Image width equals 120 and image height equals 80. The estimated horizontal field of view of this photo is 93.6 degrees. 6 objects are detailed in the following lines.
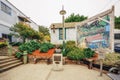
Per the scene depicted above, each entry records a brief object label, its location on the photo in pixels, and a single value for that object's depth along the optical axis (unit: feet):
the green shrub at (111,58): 12.71
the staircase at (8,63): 13.04
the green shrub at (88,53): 15.49
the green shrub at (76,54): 15.48
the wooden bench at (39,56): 17.09
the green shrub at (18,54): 17.46
